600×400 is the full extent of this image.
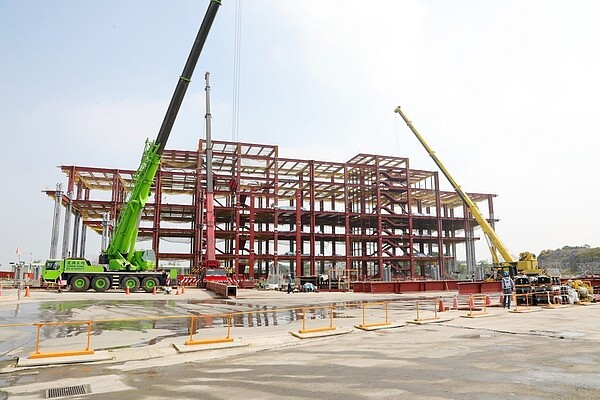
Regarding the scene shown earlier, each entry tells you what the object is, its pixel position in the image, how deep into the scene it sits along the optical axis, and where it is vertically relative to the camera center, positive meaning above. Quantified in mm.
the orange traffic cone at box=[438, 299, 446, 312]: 20548 -1650
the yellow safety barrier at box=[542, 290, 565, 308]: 22659 -1457
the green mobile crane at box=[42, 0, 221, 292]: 31812 +993
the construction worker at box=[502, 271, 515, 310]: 22023 -782
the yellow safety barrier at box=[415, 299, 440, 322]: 16739 -1798
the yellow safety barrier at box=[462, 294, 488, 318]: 18261 -1766
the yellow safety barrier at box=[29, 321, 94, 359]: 9617 -1757
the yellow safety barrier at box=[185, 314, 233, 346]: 11219 -1758
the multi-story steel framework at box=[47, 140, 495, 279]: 56250 +8814
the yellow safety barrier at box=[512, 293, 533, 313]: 20478 -1600
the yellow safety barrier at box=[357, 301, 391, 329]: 15070 -1811
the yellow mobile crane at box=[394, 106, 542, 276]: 36969 +2446
